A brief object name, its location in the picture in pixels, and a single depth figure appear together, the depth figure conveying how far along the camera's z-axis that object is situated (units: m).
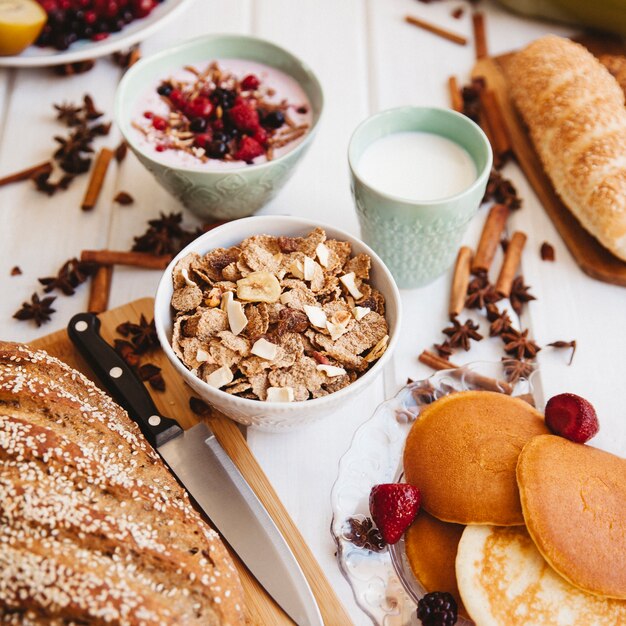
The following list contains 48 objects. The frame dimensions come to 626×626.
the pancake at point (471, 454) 0.78
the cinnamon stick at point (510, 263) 0.94
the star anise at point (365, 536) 0.80
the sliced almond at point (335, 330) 0.82
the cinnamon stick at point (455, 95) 1.05
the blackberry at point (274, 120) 0.95
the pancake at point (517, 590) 0.76
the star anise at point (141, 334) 0.89
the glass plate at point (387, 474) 0.79
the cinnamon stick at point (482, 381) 0.87
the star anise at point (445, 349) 0.90
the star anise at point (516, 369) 0.87
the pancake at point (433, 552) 0.78
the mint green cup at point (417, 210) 0.86
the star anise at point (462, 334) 0.91
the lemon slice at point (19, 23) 1.00
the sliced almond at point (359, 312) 0.83
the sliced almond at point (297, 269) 0.84
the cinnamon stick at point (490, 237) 0.95
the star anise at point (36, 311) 0.91
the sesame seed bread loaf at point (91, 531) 0.72
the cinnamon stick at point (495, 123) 1.02
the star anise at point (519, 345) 0.90
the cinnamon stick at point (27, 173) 1.00
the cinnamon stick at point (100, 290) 0.93
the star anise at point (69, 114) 1.04
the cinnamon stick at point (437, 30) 1.11
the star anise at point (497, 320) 0.91
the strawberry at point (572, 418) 0.81
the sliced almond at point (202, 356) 0.81
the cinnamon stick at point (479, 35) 1.10
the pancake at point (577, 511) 0.76
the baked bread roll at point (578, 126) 0.93
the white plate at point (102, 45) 1.03
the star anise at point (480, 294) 0.93
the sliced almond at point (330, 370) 0.81
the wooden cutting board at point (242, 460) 0.79
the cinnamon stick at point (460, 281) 0.93
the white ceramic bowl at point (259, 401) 0.80
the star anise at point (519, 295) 0.94
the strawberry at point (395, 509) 0.79
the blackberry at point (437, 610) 0.76
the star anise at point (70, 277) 0.93
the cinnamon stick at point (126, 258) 0.94
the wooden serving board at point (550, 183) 0.95
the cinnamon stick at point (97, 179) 0.99
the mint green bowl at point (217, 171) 0.90
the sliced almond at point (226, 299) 0.83
